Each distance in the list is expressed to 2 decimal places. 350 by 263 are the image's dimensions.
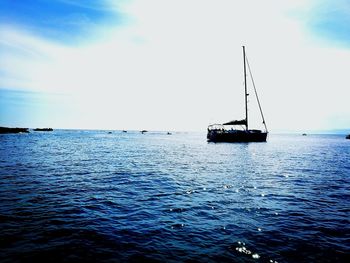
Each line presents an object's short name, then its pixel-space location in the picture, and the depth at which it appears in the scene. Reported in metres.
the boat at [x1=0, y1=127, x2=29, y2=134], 125.09
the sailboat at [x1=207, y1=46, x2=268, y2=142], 66.04
